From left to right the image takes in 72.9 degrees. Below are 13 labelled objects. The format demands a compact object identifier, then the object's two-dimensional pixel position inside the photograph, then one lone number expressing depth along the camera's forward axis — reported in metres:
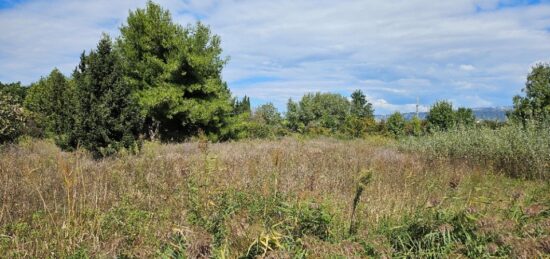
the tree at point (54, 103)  14.12
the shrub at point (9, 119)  11.22
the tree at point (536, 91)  28.12
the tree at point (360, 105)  53.88
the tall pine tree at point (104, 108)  9.17
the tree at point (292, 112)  47.38
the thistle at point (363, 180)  2.98
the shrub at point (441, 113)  27.88
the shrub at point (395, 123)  27.39
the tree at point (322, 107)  48.28
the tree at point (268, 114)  36.25
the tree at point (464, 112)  29.69
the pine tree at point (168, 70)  16.62
